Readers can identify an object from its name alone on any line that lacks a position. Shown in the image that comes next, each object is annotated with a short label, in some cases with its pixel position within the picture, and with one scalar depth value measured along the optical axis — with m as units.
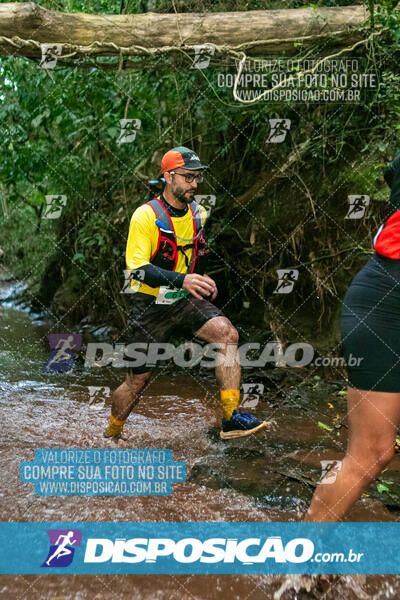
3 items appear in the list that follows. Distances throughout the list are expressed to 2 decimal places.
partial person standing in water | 2.22
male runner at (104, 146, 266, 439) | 4.03
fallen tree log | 5.61
